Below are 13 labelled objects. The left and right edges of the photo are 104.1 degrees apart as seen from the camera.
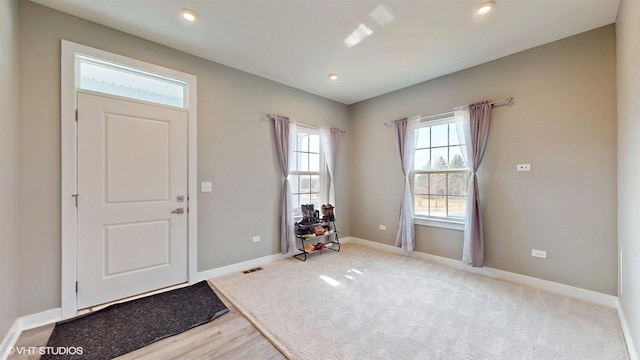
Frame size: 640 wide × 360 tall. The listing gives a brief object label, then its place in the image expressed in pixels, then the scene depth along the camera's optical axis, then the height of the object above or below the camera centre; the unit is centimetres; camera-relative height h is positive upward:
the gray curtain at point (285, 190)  374 -15
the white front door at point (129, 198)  236 -18
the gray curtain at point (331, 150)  442 +55
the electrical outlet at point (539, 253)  280 -84
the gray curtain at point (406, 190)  388 -16
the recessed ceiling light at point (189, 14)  224 +152
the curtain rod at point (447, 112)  303 +96
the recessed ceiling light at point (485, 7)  214 +151
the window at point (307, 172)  415 +14
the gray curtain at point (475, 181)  314 -2
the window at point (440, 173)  351 +10
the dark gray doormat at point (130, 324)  183 -122
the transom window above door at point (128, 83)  242 +105
